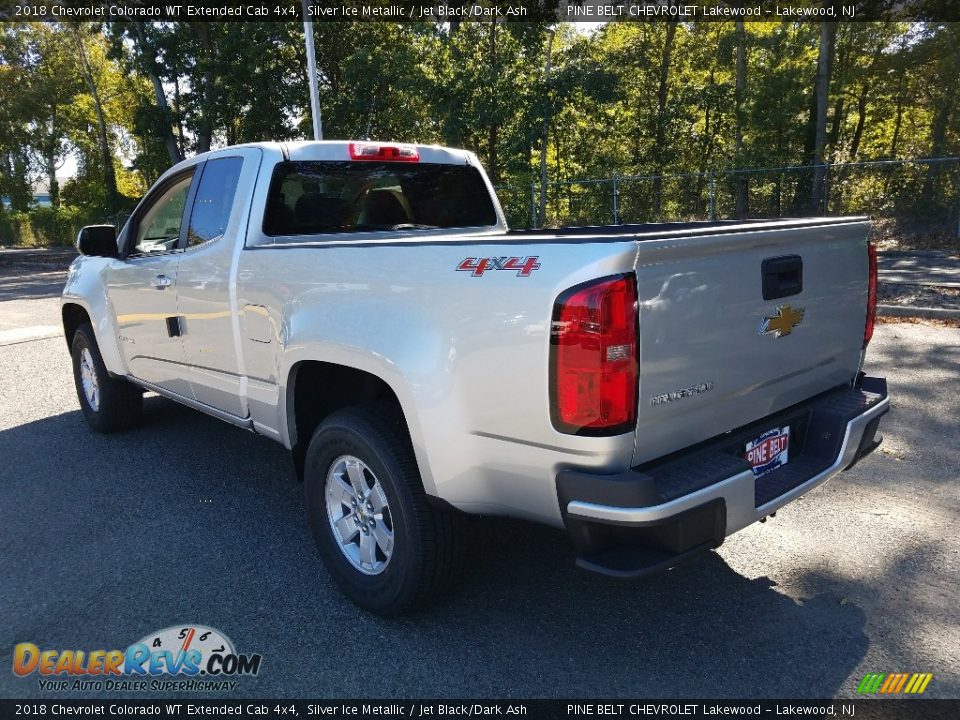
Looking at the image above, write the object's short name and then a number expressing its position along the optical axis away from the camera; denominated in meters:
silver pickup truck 2.17
